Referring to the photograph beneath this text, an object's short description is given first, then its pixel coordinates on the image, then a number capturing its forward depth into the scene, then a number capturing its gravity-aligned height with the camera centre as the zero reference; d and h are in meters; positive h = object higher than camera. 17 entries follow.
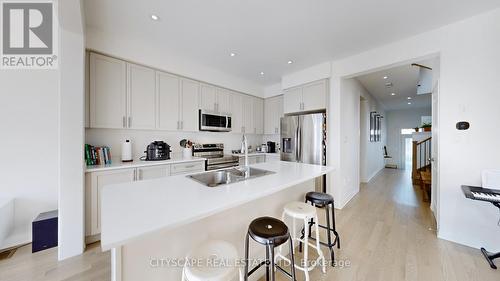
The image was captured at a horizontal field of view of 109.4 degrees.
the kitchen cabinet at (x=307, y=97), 3.38 +0.87
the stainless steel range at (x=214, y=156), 3.33 -0.34
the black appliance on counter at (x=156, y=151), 2.73 -0.18
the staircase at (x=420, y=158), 4.68 -0.52
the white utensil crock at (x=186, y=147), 3.16 -0.14
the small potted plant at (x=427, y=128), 4.91 +0.31
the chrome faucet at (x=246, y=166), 1.89 -0.30
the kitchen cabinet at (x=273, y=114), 4.55 +0.68
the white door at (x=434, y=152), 2.82 -0.21
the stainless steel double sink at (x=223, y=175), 1.75 -0.37
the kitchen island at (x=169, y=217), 0.81 -0.38
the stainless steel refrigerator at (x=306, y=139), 3.35 +0.01
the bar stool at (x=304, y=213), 1.57 -0.67
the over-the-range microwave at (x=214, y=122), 3.46 +0.36
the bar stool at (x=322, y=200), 1.85 -0.65
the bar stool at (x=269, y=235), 1.15 -0.64
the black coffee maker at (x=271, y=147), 4.66 -0.20
